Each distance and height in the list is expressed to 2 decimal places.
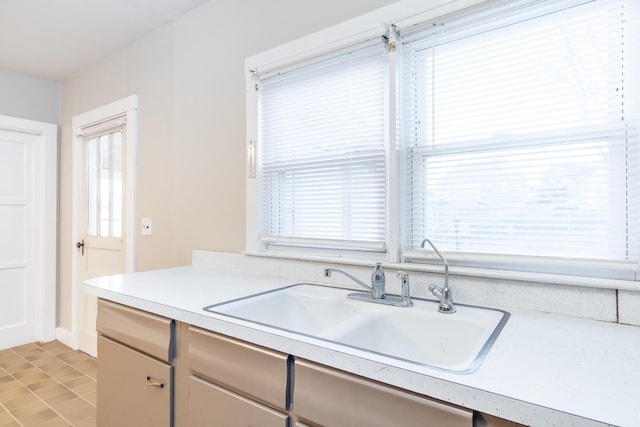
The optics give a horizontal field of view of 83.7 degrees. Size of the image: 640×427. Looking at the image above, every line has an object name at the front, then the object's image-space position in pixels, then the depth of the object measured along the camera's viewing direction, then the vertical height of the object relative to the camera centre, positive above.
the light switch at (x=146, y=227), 2.63 -0.09
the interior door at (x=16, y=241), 3.33 -0.25
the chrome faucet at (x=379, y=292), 1.34 -0.30
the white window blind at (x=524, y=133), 1.12 +0.29
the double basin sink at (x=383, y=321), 1.13 -0.38
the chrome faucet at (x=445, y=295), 1.23 -0.28
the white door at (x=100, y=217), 2.94 -0.02
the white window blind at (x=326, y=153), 1.62 +0.31
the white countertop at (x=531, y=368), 0.64 -0.33
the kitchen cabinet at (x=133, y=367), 1.33 -0.62
